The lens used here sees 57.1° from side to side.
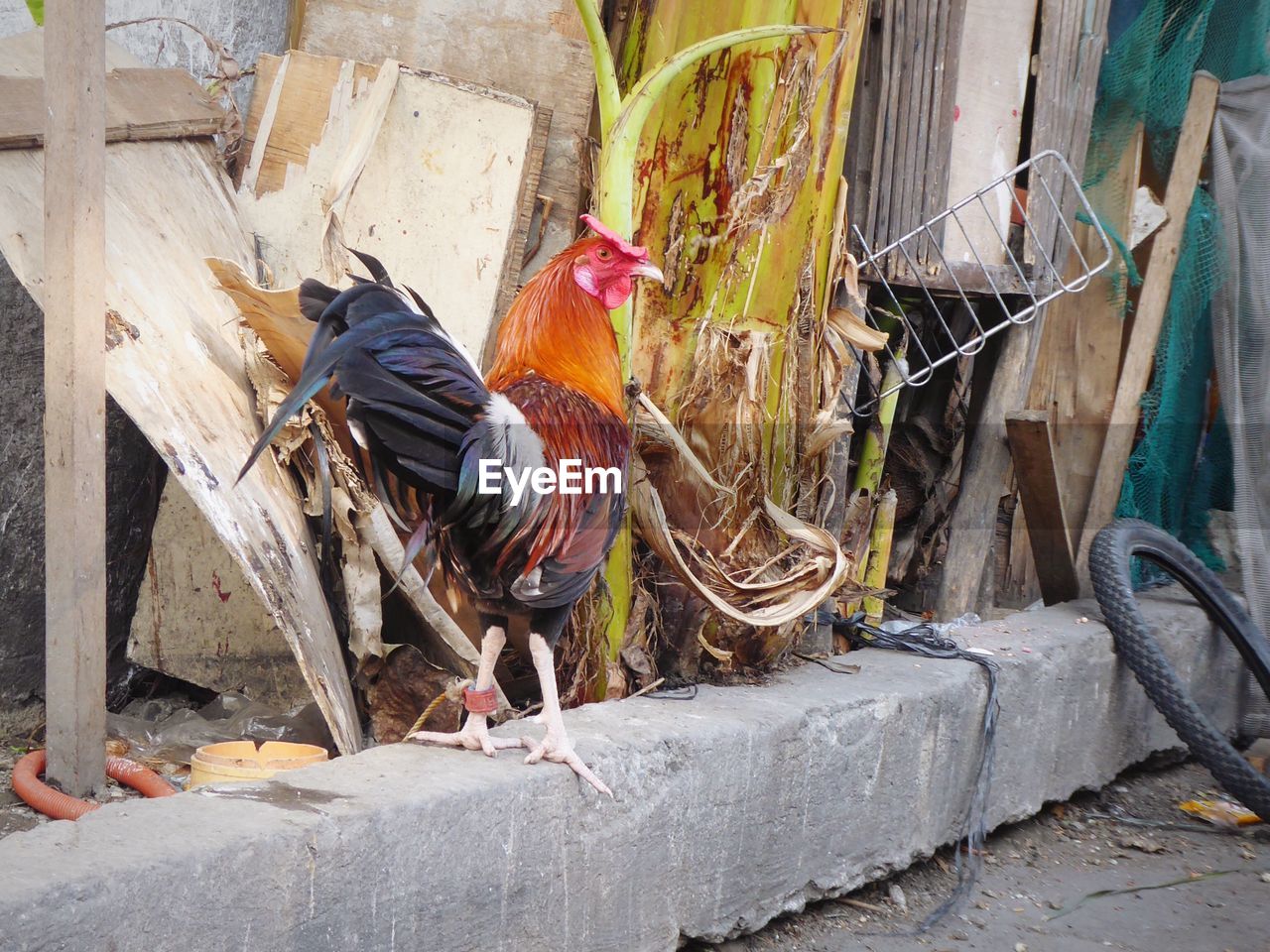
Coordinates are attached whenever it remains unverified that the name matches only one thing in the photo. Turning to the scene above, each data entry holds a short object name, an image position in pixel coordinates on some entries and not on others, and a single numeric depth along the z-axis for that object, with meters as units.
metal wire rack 4.18
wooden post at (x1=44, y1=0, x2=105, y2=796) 2.33
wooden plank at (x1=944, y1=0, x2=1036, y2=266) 4.34
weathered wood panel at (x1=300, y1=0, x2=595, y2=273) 3.76
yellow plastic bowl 2.48
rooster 2.07
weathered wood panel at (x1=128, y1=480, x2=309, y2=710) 3.40
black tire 4.13
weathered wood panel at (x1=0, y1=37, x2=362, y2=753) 2.61
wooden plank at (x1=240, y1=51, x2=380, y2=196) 3.61
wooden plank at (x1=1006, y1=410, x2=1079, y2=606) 4.46
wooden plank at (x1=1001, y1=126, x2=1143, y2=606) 4.97
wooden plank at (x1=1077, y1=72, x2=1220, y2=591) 4.95
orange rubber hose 2.45
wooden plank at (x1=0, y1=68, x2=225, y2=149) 2.93
